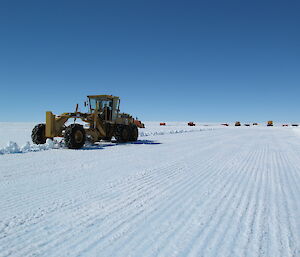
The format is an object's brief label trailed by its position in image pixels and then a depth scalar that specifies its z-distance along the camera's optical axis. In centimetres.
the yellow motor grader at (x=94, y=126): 1030
